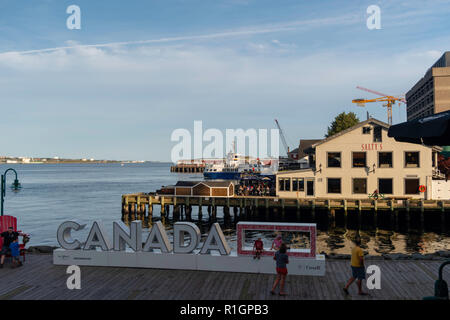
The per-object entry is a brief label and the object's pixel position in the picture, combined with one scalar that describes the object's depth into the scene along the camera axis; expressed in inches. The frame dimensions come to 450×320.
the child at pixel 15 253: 669.9
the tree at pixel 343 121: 3553.2
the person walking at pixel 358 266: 513.7
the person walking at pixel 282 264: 522.0
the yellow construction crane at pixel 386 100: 6907.0
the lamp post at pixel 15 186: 856.9
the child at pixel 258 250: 627.5
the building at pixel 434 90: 4360.2
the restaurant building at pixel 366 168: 1776.6
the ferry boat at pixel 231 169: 4784.9
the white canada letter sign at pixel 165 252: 631.8
